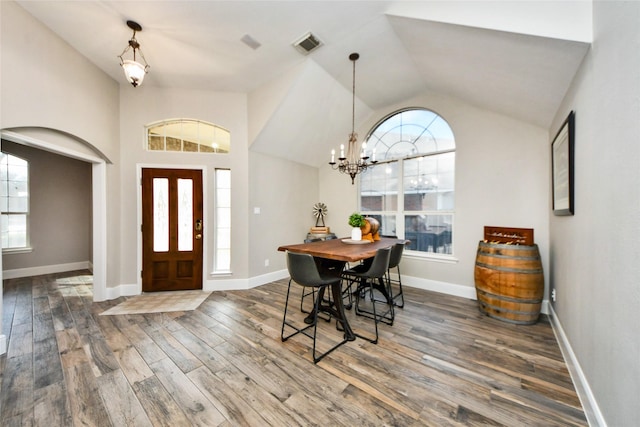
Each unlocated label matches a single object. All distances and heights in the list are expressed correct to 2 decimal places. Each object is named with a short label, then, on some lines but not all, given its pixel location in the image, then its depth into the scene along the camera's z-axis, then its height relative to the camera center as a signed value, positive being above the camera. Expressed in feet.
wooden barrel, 8.07 -2.58
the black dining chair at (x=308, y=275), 6.50 -1.82
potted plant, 9.38 -0.50
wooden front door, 11.56 -0.82
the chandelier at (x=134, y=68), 7.36 +4.70
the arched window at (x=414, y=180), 11.75 +1.76
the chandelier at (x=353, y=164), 9.57 +2.07
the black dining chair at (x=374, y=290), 7.32 -3.33
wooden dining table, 6.93 -1.28
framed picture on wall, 5.98 +1.24
